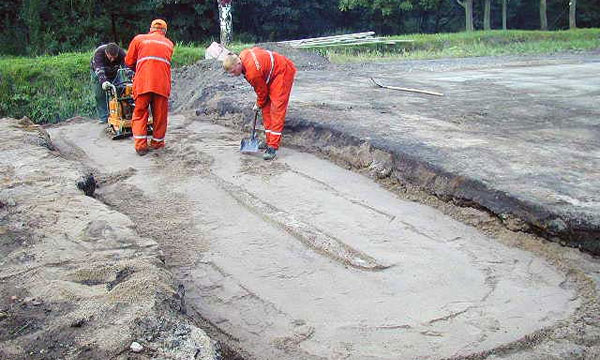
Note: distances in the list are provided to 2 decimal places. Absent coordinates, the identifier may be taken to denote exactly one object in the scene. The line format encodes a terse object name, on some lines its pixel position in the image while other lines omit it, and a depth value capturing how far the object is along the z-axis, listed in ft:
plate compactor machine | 27.22
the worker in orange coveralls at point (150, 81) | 24.21
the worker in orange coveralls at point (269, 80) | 22.20
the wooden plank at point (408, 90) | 32.74
